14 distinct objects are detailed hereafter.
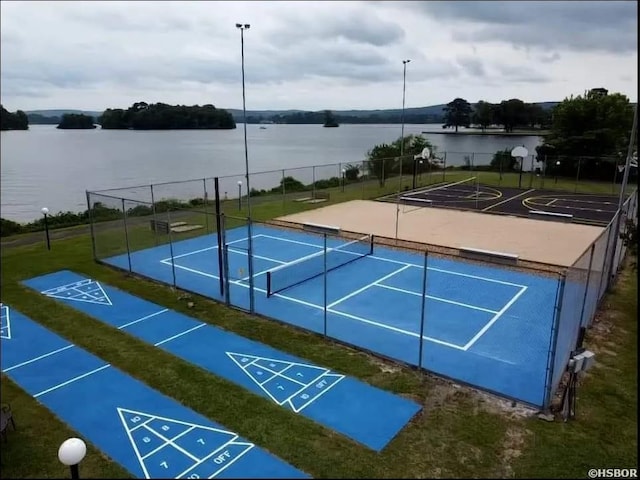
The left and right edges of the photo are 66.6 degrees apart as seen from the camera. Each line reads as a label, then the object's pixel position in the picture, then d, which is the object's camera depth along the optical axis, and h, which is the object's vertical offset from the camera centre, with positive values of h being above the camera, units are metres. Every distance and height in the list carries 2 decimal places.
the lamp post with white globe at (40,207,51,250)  17.53 -4.50
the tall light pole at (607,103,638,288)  10.58 -1.97
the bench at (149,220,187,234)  17.16 -3.59
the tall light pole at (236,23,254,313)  11.88 +0.29
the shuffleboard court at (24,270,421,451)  8.02 -4.71
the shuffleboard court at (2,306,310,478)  6.89 -4.71
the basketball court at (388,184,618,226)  25.66 -4.40
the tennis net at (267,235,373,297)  14.36 -4.42
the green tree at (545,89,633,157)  41.25 +0.23
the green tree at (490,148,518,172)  44.42 -3.08
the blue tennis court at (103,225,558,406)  10.03 -4.66
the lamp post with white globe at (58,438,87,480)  4.93 -3.25
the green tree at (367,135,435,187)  36.16 -2.32
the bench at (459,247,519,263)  16.02 -4.16
